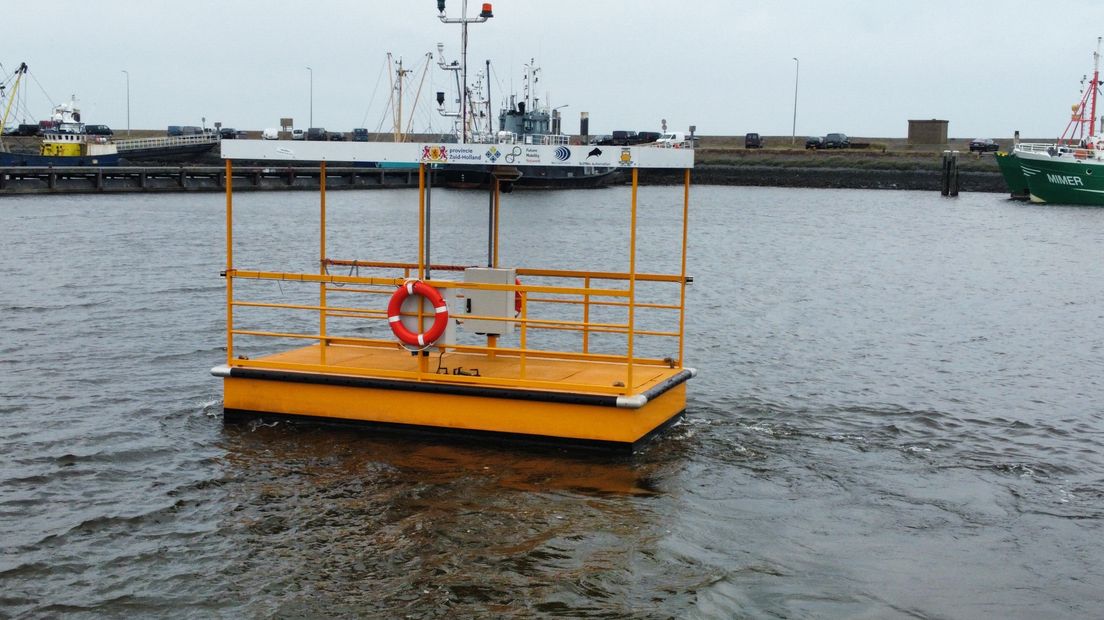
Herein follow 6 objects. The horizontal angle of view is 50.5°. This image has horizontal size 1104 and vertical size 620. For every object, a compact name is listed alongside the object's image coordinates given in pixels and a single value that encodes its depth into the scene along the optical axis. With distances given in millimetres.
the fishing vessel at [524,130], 71250
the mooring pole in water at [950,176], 80688
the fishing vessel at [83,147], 65688
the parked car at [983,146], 96250
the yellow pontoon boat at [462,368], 11469
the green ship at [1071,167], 68500
